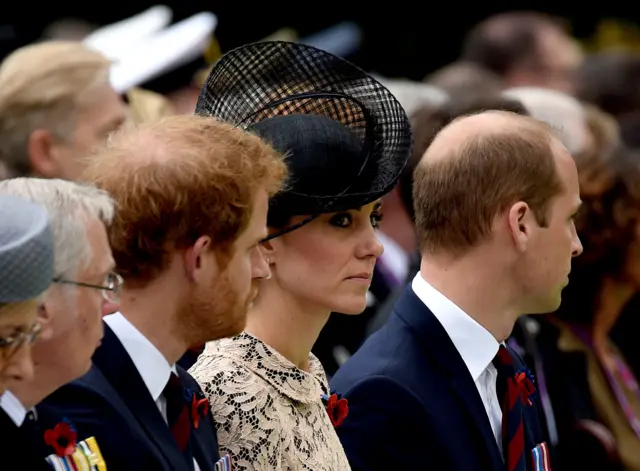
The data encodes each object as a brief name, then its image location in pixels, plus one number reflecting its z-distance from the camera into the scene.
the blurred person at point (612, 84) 18.78
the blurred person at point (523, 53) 20.86
